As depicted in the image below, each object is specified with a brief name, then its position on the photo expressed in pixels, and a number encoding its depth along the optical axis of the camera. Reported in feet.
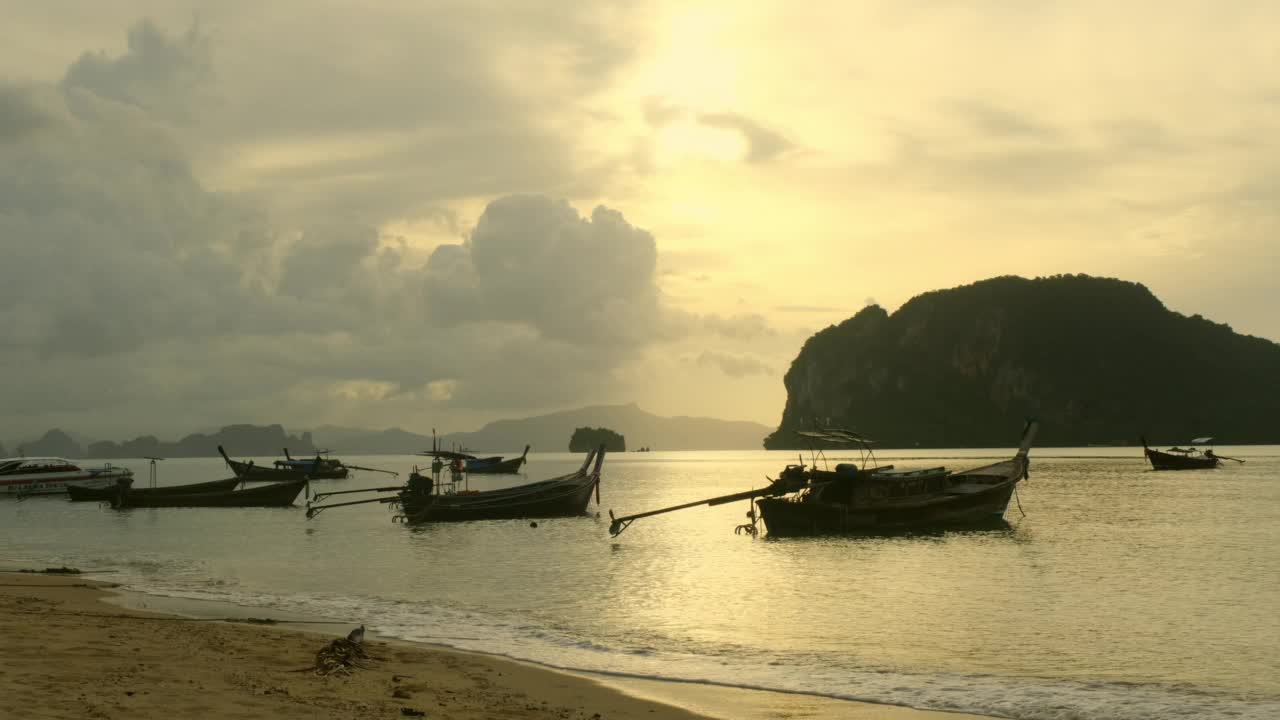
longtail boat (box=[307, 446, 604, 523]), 187.73
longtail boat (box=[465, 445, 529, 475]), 530.27
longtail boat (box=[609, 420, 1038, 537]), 159.84
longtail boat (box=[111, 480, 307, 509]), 236.84
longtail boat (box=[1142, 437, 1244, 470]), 396.98
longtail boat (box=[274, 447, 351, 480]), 374.12
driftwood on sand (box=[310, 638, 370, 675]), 53.06
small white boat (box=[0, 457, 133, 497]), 297.33
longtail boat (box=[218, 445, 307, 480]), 318.65
